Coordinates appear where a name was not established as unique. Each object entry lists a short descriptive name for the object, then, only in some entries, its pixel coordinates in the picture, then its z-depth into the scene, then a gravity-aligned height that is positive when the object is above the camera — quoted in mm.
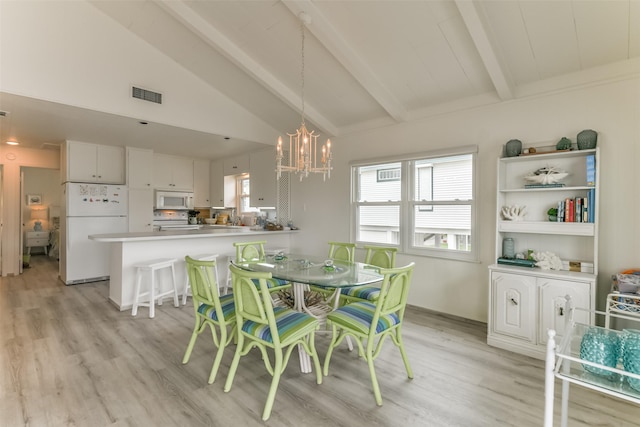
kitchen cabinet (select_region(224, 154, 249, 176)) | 6368 +974
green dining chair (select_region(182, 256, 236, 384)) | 2270 -771
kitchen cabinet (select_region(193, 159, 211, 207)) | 7180 +638
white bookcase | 2631 -407
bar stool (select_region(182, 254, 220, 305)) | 4227 -992
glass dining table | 2404 -541
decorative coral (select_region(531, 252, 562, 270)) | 2846 -450
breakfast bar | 3909 -562
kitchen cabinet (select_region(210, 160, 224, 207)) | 7020 +634
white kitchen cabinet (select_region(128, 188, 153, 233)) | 5793 -9
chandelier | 2689 +506
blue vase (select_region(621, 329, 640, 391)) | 1167 -556
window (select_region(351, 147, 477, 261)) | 3637 +108
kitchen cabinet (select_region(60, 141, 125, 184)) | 5254 +825
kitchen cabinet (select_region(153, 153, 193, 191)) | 6547 +819
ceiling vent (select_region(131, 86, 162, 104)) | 3967 +1519
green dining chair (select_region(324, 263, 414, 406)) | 2066 -790
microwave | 6465 +204
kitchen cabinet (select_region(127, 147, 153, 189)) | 5758 +794
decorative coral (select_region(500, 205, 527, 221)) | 3053 +4
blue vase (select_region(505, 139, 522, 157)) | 3049 +651
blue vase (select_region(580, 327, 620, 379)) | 1253 -572
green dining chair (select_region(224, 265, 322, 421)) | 1936 -803
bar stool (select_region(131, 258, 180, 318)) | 3688 -942
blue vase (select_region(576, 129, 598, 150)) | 2658 +654
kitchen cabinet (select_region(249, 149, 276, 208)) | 5793 +616
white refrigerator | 5156 -293
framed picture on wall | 8359 +245
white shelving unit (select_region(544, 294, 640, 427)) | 1145 -661
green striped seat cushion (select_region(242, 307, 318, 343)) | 2049 -804
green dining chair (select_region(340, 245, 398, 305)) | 2922 -762
